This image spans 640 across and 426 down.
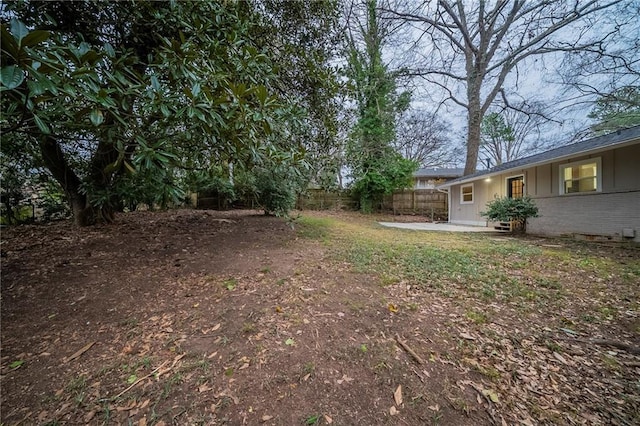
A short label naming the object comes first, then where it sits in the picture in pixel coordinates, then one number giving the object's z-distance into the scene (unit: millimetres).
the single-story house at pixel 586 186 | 5594
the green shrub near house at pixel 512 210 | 7179
